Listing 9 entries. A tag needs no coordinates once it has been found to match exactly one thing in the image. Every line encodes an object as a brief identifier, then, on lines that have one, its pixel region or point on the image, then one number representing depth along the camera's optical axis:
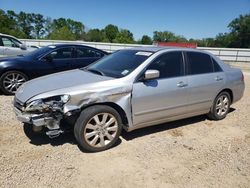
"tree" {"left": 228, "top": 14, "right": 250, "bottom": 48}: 47.63
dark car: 4.69
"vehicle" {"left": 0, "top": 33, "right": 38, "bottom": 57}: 7.17
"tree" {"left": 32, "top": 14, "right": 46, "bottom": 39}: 64.17
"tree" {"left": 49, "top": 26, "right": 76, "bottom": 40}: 37.38
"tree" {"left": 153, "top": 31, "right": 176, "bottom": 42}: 68.32
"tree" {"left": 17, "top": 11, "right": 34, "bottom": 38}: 61.35
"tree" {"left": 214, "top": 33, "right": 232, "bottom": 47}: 50.66
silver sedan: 2.57
